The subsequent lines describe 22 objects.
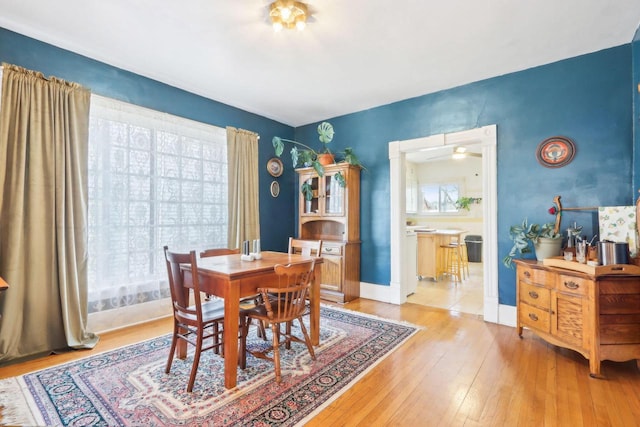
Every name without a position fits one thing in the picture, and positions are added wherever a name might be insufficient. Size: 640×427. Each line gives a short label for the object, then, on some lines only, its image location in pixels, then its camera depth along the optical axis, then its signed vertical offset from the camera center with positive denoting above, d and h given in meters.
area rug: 1.74 -1.15
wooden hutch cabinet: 4.18 -0.04
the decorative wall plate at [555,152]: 2.97 +0.64
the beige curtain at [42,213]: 2.43 +0.05
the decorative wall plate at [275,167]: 4.77 +0.81
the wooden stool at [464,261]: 5.91 -0.92
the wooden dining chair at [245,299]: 2.76 -0.75
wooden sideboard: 2.22 -0.74
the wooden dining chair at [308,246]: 3.02 -0.30
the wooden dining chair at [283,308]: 2.12 -0.68
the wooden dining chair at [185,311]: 2.02 -0.67
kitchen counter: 5.39 -0.60
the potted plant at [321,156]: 4.13 +0.91
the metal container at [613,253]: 2.23 -0.28
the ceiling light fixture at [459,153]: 5.68 +1.24
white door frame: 3.36 +0.17
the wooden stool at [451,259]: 5.43 -0.79
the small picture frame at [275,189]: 4.84 +0.46
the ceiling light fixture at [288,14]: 2.19 +1.52
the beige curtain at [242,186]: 4.11 +0.44
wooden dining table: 2.02 -0.47
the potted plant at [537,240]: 2.79 -0.23
